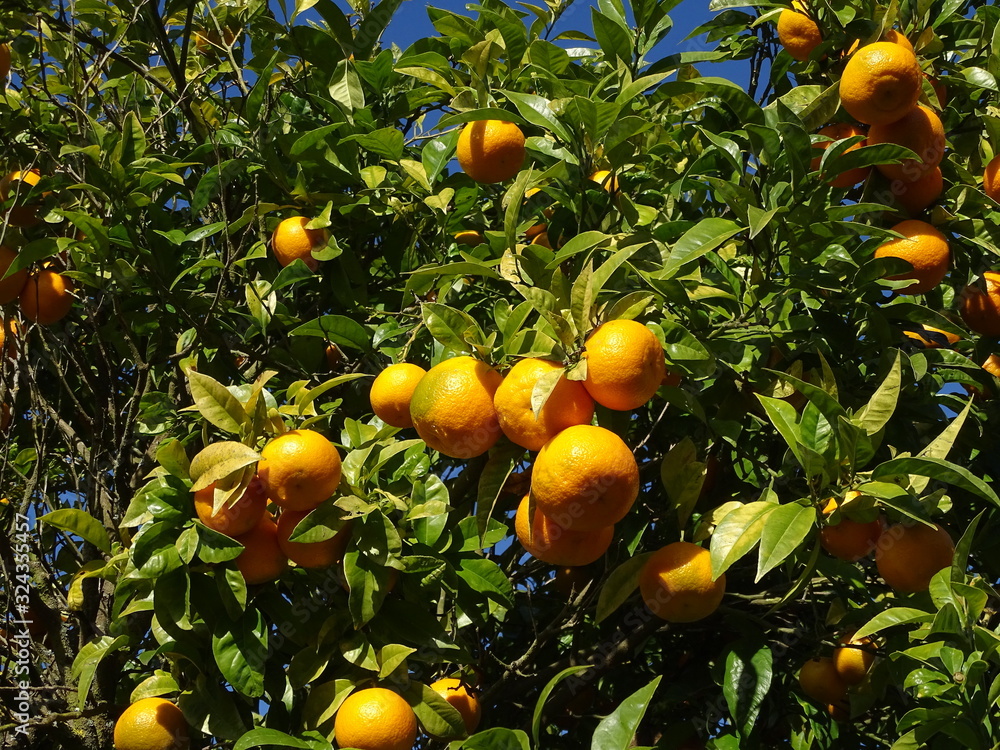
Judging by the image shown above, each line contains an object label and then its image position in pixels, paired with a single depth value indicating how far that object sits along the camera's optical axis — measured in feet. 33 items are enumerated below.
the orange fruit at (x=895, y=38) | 7.05
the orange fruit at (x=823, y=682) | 6.98
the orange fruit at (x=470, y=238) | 8.46
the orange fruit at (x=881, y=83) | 6.40
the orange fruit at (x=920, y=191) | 7.12
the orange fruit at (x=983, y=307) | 7.39
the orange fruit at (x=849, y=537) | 5.57
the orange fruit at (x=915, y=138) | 6.80
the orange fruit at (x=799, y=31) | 7.77
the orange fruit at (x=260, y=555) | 5.99
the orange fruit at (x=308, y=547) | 5.87
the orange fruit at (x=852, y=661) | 6.82
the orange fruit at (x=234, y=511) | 5.67
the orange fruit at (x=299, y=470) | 5.63
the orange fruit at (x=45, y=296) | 8.34
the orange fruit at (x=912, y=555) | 5.72
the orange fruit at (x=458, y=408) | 5.40
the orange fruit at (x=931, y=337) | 7.66
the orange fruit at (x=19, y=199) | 8.23
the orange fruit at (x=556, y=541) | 5.50
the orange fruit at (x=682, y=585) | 5.70
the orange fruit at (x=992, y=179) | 7.08
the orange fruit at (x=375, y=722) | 5.71
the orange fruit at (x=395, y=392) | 6.36
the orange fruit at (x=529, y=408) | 5.19
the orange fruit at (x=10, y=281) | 8.16
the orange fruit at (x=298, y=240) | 7.87
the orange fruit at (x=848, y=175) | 7.13
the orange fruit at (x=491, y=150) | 6.93
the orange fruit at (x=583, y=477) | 4.94
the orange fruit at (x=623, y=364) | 5.02
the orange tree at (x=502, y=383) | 5.56
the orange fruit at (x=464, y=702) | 6.75
